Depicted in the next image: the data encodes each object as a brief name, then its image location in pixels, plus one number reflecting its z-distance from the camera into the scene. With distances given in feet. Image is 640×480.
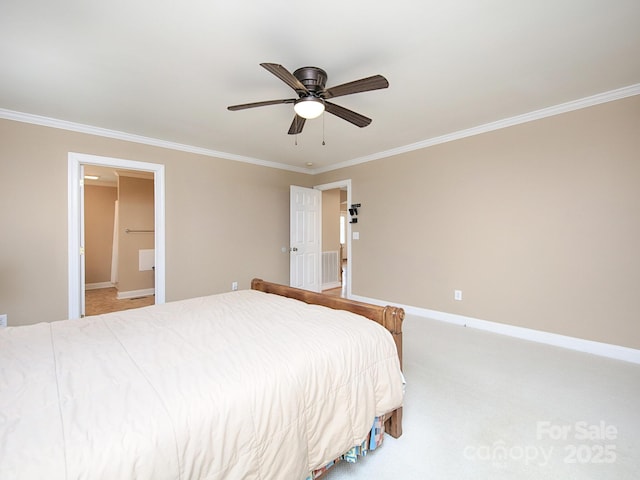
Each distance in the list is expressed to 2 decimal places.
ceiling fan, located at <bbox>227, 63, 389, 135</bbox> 6.06
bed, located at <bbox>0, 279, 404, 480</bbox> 2.46
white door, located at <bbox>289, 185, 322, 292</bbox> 16.93
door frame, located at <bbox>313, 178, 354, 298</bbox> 16.63
